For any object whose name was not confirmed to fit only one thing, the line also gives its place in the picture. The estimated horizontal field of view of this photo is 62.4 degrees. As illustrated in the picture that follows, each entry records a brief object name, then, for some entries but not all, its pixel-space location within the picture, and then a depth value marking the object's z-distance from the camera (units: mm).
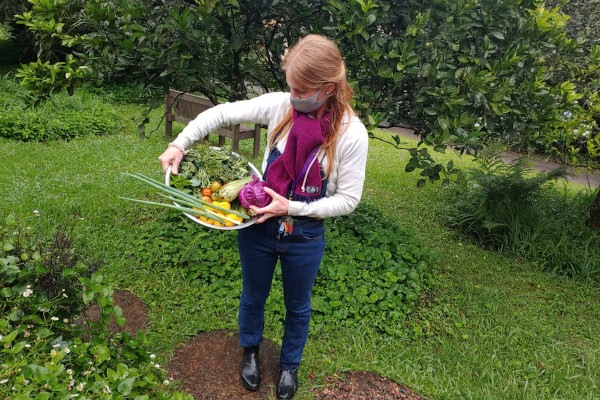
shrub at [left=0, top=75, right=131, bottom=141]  7242
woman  2068
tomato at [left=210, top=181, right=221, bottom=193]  2369
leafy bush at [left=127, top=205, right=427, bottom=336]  3621
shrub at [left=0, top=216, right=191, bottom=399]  1781
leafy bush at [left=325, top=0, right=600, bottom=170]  3141
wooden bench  7590
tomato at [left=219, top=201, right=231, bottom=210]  2237
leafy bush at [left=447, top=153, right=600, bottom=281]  4723
